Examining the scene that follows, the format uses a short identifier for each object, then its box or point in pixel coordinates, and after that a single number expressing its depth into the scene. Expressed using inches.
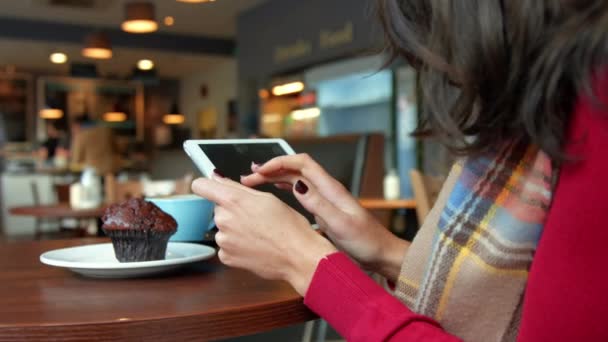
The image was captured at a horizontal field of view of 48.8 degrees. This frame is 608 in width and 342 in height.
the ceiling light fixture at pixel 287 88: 326.5
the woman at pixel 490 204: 26.5
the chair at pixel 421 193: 97.1
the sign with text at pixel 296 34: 276.0
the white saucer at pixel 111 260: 39.2
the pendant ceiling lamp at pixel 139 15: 268.7
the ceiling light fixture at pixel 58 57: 443.2
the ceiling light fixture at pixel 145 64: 480.7
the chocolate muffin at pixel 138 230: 41.2
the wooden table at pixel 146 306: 29.8
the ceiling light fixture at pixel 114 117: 551.2
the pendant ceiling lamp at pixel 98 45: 313.4
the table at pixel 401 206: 132.9
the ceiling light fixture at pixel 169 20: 368.8
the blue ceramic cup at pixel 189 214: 48.8
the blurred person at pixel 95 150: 397.1
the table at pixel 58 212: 155.4
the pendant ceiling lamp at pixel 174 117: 564.1
